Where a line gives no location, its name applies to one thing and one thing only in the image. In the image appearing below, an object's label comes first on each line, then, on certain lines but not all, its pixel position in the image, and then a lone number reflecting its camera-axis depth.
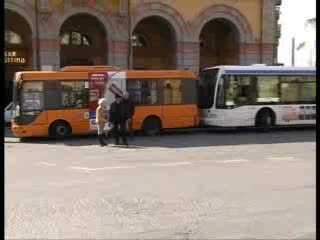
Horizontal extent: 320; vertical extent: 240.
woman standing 18.39
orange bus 20.48
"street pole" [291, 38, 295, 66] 54.94
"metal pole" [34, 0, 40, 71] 28.72
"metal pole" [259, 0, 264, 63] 33.62
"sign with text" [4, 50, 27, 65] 31.67
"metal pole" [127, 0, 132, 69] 30.53
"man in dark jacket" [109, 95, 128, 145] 18.80
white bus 23.17
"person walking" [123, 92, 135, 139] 19.02
